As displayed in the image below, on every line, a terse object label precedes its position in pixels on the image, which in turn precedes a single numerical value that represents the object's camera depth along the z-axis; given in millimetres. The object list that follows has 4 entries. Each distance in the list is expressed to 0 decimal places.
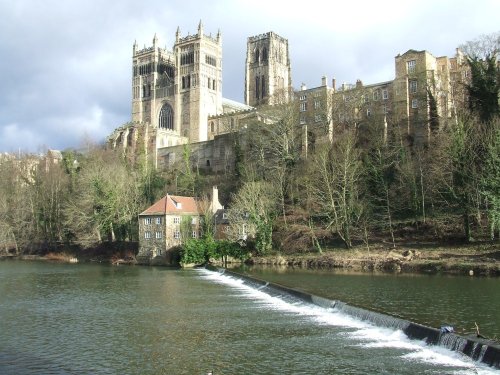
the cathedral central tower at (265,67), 130625
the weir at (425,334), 14618
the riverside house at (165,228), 56625
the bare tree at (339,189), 47344
